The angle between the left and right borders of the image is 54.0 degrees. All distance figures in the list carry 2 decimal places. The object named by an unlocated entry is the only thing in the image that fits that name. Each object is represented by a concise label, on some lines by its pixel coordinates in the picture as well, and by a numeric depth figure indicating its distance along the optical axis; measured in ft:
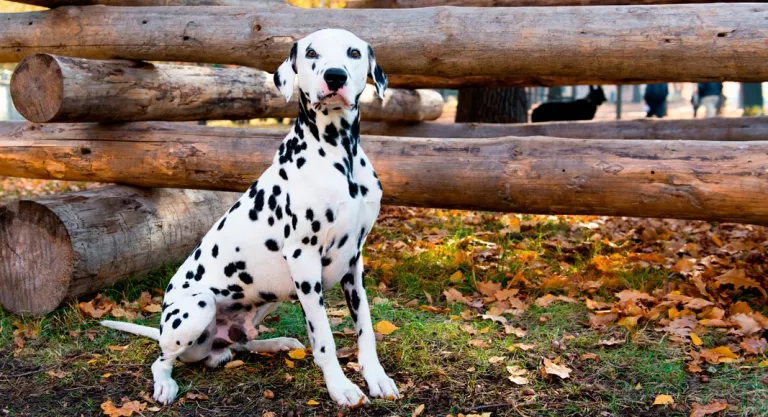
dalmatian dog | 11.36
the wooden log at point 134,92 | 16.47
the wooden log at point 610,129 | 24.67
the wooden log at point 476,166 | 14.35
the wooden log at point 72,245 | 16.38
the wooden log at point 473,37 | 14.82
